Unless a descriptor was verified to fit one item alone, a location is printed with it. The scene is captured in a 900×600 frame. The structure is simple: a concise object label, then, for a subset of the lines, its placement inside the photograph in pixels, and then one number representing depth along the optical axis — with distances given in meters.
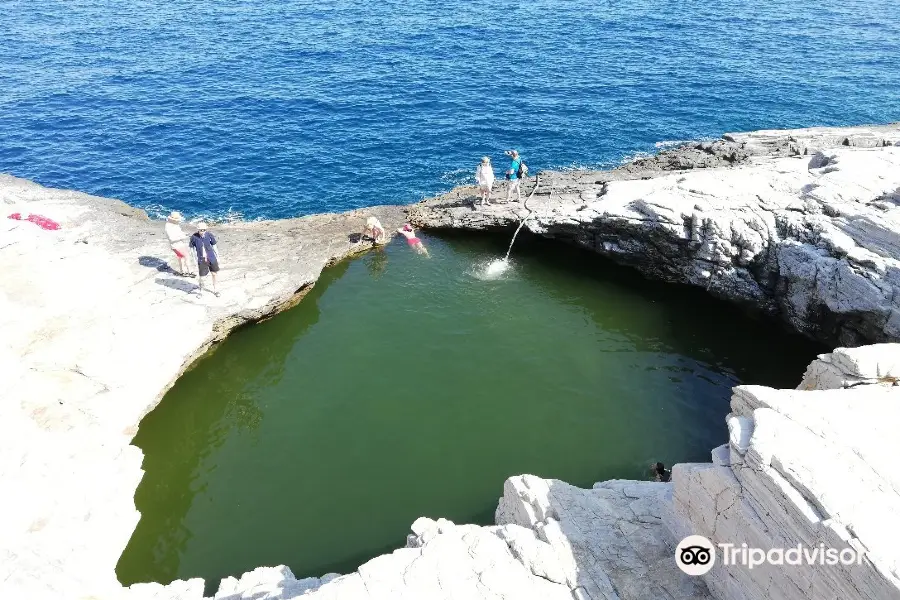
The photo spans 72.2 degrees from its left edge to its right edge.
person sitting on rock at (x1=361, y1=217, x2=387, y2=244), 29.80
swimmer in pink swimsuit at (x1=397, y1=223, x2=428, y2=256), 30.03
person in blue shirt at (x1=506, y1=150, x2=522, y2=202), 29.64
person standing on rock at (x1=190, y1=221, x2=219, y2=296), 21.88
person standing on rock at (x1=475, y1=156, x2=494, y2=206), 29.39
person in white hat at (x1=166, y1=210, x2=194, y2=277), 23.42
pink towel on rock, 26.62
